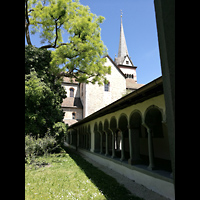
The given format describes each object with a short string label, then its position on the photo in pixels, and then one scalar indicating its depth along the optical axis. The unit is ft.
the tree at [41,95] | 35.58
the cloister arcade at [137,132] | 19.17
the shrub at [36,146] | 30.45
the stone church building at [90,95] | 88.42
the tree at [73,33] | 39.65
